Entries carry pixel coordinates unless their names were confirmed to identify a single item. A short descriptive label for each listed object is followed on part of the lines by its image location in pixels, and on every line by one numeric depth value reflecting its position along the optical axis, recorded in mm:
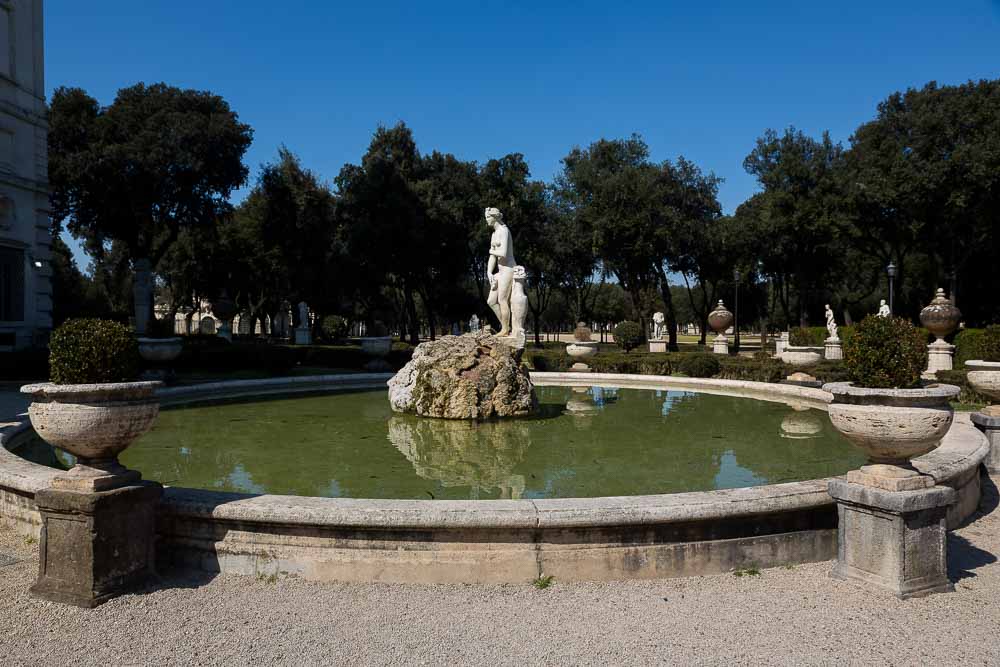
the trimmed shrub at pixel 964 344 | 23455
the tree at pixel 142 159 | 30594
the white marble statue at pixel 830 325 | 30181
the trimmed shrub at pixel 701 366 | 19828
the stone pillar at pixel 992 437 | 8422
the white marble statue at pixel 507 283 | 14742
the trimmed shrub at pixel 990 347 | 8820
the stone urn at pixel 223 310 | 48688
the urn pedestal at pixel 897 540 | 4629
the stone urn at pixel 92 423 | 4605
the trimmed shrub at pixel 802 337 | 33688
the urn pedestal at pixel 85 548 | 4461
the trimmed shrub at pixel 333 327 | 38344
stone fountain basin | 4750
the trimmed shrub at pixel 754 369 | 18531
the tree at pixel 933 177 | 32750
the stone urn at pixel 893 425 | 4648
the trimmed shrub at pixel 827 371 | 16750
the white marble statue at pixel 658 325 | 39219
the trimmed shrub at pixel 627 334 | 31062
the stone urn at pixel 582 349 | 21884
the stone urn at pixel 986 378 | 7984
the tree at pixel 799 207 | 39750
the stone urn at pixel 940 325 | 22734
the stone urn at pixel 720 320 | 33406
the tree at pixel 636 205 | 37438
